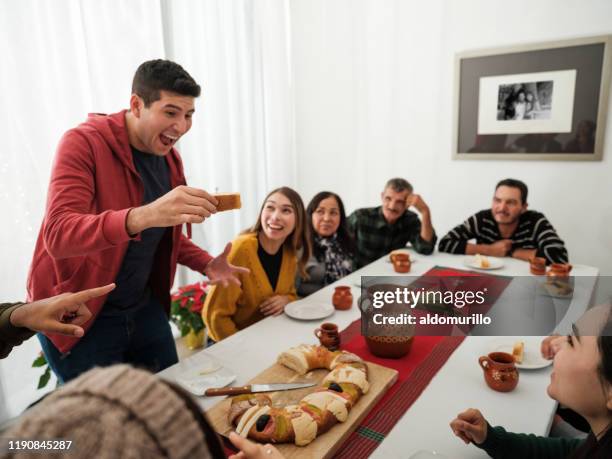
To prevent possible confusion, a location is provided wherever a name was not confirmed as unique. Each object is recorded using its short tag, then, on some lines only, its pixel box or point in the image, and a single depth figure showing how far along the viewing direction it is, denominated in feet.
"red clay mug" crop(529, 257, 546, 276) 6.84
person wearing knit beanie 1.26
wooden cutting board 3.00
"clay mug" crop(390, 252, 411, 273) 7.50
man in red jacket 4.34
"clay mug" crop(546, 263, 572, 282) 6.26
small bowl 4.30
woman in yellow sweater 6.08
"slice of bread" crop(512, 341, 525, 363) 4.22
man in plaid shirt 9.51
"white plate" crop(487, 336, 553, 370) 4.13
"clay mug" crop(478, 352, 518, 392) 3.68
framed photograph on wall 10.23
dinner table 3.20
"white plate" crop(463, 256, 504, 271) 7.61
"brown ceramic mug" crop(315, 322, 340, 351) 4.45
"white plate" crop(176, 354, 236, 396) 3.87
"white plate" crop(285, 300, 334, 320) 5.48
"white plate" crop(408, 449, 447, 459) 2.87
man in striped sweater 8.43
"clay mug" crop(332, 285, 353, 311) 5.75
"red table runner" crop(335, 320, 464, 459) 3.20
